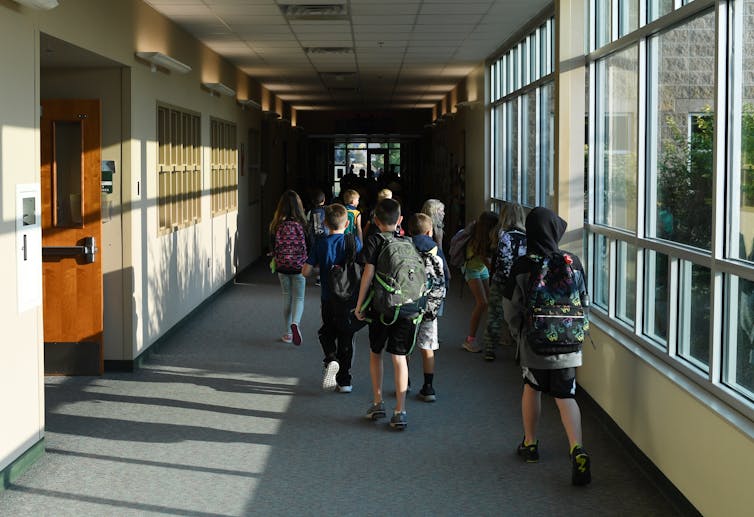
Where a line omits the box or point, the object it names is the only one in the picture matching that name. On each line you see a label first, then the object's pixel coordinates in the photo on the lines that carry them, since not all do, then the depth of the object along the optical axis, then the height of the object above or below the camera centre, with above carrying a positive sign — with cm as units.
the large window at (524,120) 1017 +82
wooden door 791 -34
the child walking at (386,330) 628 -85
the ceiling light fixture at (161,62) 845 +112
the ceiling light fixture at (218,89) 1187 +124
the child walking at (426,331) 697 -96
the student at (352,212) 1118 -22
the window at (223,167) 1296 +34
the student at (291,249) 932 -51
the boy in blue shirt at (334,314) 724 -86
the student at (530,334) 523 -70
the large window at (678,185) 435 +3
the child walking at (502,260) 768 -51
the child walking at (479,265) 862 -63
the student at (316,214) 1322 -28
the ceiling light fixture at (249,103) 1486 +133
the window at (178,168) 964 +25
